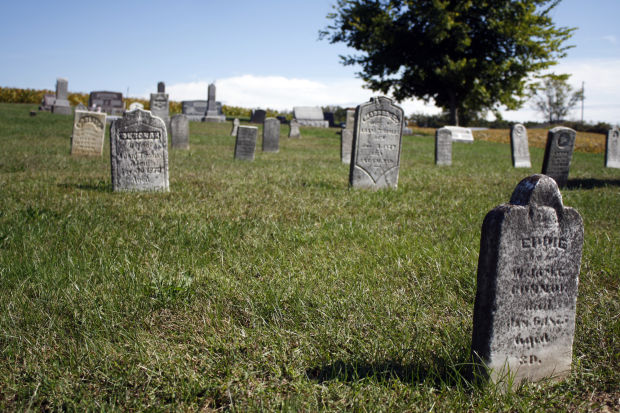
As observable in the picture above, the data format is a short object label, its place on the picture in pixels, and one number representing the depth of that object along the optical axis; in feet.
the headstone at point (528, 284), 6.88
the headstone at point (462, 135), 92.22
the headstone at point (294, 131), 84.02
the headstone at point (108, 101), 115.96
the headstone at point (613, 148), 50.72
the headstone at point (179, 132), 54.29
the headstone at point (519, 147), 46.73
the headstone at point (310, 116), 123.03
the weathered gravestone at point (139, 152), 22.45
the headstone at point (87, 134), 41.27
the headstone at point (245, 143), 41.86
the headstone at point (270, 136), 55.31
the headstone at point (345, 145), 45.09
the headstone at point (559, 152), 31.99
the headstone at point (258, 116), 126.76
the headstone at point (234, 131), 83.73
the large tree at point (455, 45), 101.86
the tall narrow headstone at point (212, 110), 118.83
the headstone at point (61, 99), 106.52
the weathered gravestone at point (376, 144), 26.48
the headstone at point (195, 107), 125.59
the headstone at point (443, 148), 46.47
